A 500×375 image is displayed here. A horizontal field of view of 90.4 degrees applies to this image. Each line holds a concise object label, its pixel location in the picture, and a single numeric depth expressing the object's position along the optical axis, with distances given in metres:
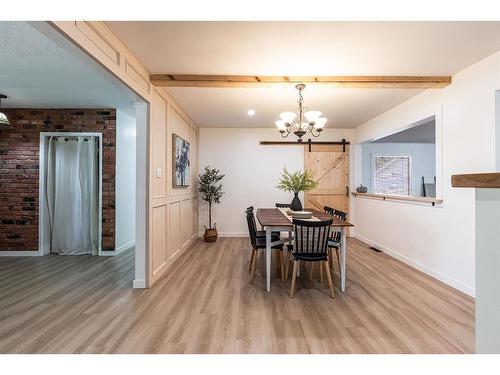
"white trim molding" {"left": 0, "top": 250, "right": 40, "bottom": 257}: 4.20
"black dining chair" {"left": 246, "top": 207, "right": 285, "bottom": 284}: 3.19
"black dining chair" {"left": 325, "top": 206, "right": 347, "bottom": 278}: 3.11
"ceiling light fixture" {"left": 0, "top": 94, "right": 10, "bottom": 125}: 3.42
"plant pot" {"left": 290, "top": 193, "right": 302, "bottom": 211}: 3.65
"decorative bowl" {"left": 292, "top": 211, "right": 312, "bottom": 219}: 3.29
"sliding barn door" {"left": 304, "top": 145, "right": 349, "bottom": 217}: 5.77
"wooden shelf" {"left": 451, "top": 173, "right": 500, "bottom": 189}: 0.71
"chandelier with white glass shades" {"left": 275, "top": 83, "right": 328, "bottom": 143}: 3.07
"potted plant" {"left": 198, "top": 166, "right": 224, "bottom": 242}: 5.26
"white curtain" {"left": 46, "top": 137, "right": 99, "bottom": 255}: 4.32
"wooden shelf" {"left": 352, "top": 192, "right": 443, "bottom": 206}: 3.28
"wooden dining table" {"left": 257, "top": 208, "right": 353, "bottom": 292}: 2.75
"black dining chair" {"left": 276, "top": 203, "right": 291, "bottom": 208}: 4.88
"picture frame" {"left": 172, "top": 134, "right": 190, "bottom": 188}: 3.90
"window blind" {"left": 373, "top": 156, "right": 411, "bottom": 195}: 7.30
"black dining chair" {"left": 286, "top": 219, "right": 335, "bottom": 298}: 2.59
